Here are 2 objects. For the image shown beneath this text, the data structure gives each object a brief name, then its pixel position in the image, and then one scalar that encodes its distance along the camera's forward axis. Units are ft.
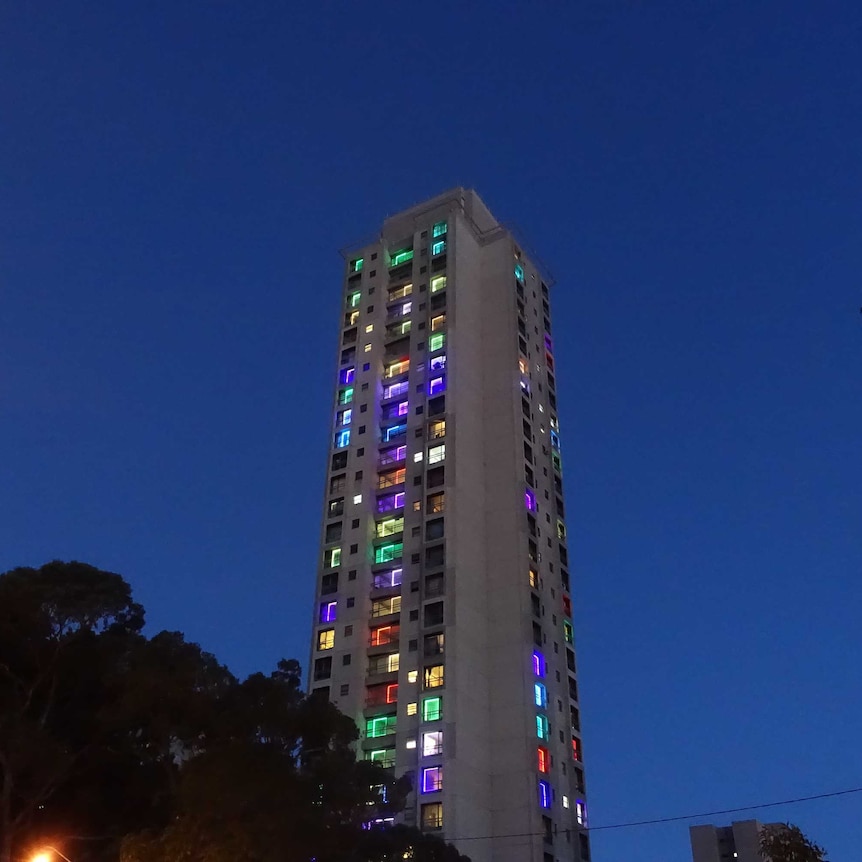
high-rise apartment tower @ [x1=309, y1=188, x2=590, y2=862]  230.68
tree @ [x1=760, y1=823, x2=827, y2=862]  100.58
